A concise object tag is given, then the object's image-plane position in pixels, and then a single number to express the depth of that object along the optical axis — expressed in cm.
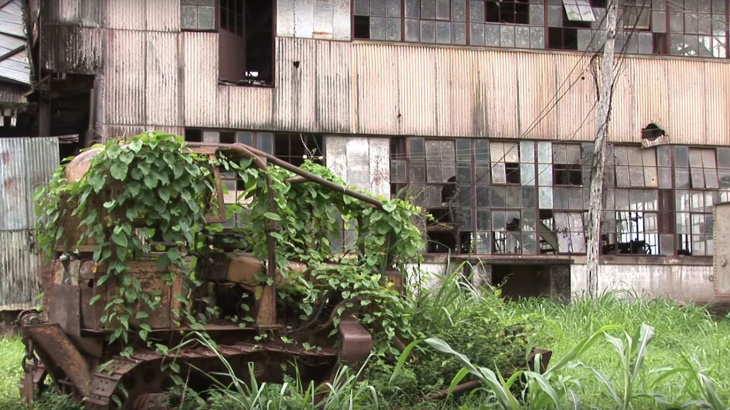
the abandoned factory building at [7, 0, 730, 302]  1698
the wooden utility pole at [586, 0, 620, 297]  1627
